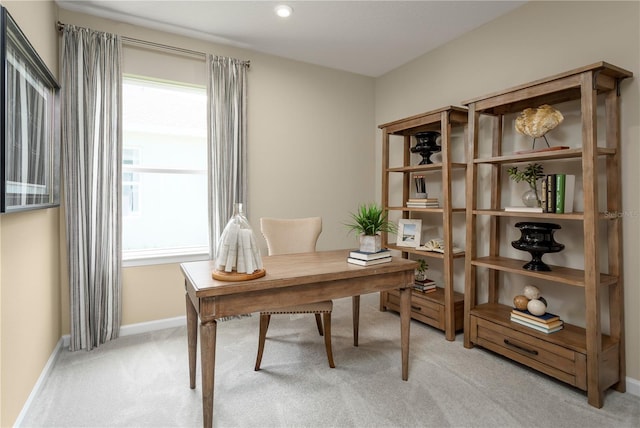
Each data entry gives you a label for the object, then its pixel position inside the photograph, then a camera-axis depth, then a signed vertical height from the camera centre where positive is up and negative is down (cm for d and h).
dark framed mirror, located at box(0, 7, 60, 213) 145 +47
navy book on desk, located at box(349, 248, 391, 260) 201 -25
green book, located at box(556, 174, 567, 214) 212 +13
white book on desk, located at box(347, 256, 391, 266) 200 -28
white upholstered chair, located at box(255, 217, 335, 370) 280 -17
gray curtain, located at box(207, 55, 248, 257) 313 +70
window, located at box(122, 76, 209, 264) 299 +39
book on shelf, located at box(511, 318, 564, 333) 219 -75
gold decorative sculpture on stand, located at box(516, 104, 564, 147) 219 +61
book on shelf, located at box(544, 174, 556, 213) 214 +13
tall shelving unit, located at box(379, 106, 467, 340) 280 +5
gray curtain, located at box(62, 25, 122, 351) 258 +28
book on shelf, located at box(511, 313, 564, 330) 220 -72
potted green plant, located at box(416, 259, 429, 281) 322 -55
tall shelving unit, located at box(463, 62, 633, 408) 191 -26
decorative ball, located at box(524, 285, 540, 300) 236 -55
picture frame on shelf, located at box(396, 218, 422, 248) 329 -18
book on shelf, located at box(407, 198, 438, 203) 314 +12
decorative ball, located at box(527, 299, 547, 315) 226 -63
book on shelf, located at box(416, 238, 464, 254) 299 -30
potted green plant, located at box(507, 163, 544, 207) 235 +23
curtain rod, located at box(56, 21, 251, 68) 281 +145
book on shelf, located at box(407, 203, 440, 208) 313 +7
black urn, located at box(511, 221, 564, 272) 225 -20
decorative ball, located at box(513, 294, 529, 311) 238 -62
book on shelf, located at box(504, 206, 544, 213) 222 +3
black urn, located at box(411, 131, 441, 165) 316 +64
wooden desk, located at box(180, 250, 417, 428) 155 -38
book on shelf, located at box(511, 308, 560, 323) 222 -69
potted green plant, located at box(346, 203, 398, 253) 205 -9
